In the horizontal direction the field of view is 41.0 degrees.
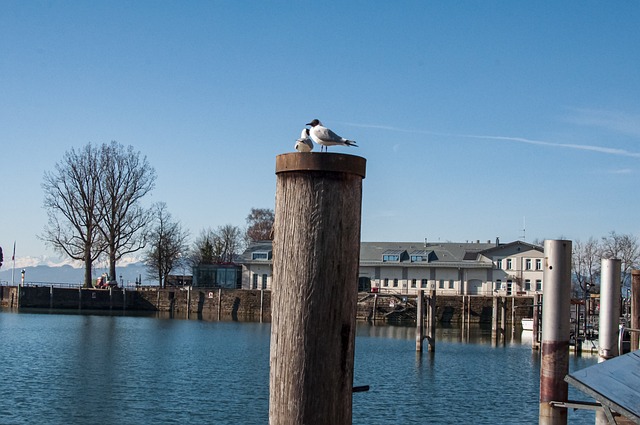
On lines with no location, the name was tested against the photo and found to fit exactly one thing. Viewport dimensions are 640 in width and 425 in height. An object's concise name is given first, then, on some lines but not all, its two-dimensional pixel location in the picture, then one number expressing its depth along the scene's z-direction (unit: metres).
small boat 66.25
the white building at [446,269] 95.56
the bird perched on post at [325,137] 6.52
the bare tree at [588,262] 115.88
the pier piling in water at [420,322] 47.28
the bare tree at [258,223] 128.75
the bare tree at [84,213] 85.75
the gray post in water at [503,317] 71.90
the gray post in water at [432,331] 48.97
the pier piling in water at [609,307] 14.57
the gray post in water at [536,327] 51.94
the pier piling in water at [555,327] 11.12
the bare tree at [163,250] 104.06
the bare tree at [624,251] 110.20
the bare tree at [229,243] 127.88
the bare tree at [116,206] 85.62
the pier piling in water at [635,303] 18.33
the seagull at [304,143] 5.42
